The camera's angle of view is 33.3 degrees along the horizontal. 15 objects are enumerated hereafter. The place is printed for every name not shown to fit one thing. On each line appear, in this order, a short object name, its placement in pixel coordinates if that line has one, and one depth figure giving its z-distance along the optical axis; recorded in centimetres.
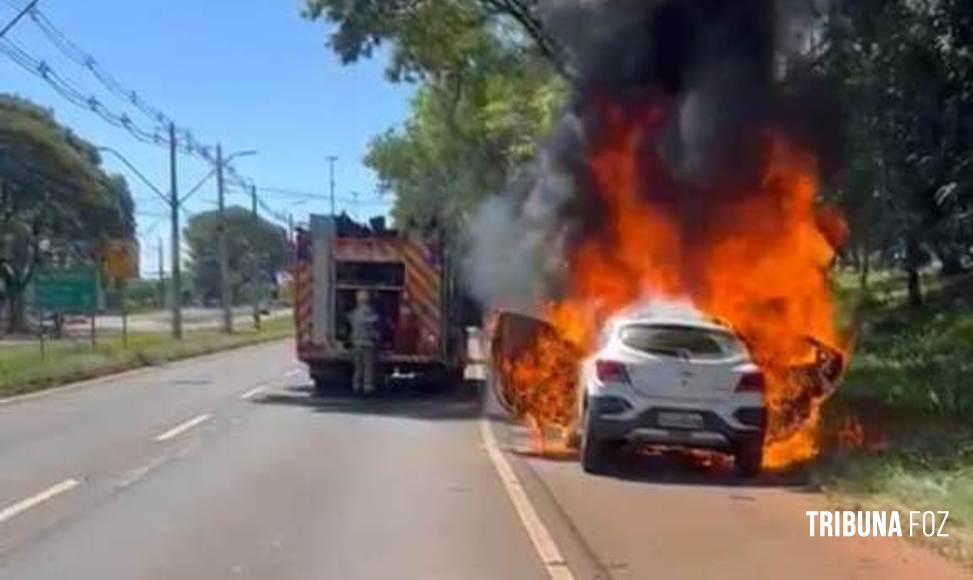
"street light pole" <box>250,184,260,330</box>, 8156
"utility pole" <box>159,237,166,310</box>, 14477
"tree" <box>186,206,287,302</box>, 13812
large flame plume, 1919
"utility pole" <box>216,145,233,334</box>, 6394
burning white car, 1480
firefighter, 2595
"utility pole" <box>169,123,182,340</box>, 5178
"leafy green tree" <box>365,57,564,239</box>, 3481
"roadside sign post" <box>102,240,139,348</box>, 4666
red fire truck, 2641
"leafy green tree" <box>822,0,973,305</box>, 1504
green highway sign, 4138
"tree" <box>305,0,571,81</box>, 3150
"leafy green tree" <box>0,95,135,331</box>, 7725
